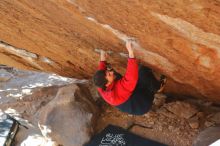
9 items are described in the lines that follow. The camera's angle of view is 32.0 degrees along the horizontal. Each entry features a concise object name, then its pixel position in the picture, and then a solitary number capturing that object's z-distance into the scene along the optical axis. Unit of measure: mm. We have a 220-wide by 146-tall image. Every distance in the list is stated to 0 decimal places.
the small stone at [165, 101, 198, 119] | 4574
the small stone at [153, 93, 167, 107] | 4917
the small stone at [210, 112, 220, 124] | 4344
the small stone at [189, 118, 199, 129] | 4422
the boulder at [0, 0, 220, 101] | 2971
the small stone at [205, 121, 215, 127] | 4334
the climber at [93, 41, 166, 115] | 3600
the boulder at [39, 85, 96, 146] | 4879
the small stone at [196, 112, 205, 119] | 4541
